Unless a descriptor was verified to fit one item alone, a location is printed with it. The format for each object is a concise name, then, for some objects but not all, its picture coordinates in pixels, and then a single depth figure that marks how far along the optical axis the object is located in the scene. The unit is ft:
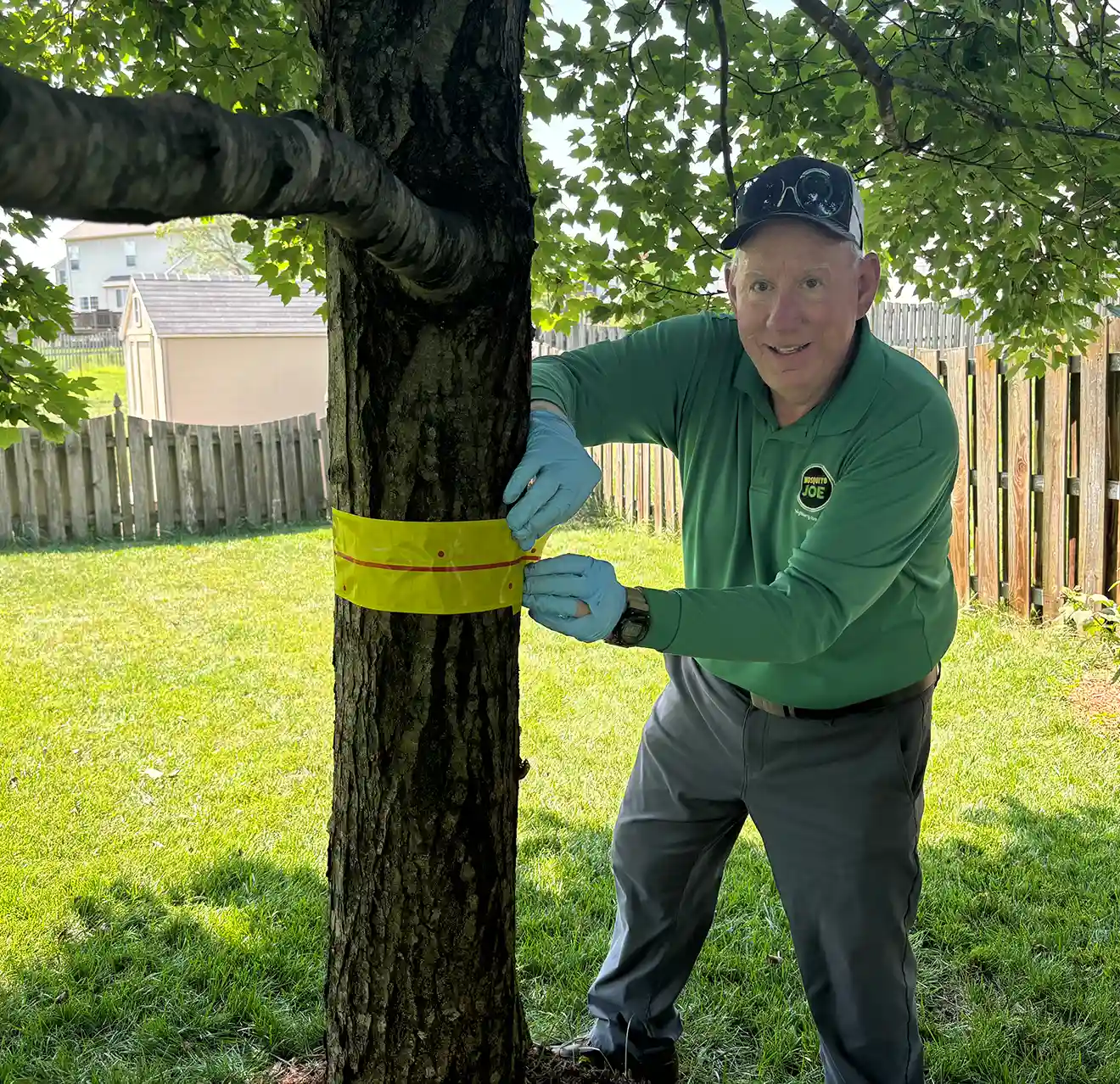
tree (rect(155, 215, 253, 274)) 158.00
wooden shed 64.44
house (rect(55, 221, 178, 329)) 242.17
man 6.50
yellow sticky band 5.90
